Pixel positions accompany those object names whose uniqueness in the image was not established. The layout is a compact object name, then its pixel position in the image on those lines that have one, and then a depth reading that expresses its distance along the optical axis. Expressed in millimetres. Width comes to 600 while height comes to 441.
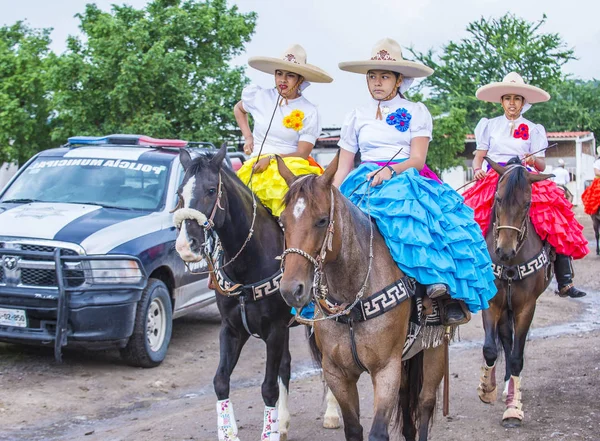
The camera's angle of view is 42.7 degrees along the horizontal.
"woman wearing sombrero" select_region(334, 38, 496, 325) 5070
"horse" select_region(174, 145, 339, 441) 5879
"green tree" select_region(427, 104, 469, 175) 32312
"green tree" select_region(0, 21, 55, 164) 23453
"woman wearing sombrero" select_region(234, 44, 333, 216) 6609
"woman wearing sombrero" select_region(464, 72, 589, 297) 7734
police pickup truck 7980
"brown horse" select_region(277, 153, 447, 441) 4191
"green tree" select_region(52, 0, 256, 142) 20891
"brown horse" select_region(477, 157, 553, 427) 6992
